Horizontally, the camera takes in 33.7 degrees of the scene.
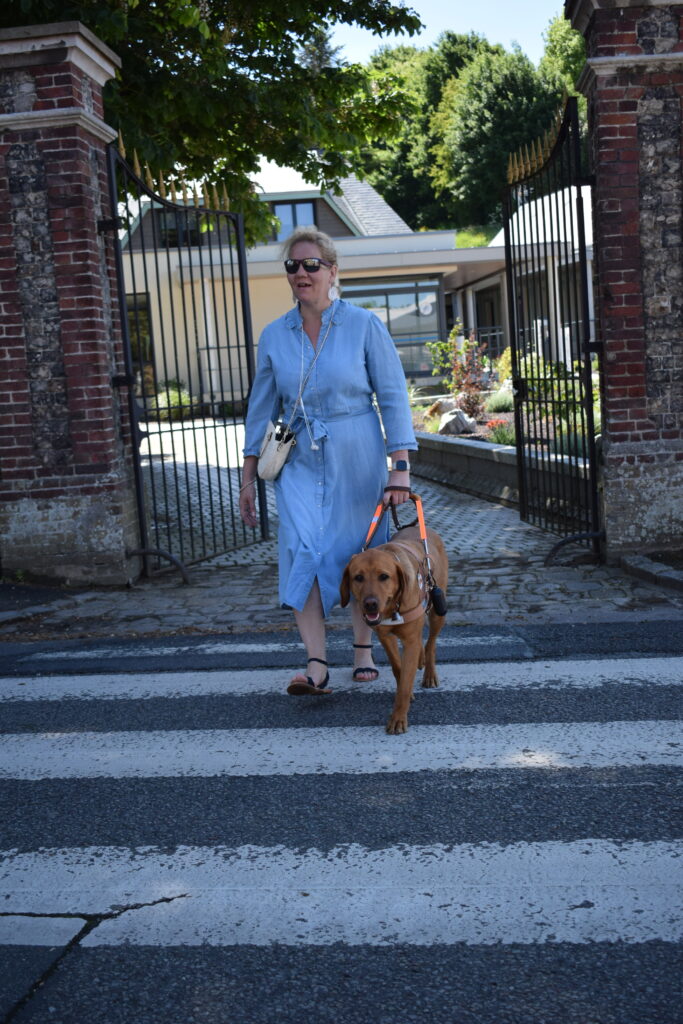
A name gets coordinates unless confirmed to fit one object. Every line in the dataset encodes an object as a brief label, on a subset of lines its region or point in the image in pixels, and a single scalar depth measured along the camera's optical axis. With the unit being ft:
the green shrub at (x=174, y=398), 85.12
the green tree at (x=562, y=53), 210.79
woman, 17.04
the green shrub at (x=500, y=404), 57.82
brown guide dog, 14.60
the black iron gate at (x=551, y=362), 27.14
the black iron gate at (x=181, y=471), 28.86
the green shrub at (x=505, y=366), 62.34
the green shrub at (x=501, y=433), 47.03
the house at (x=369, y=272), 112.16
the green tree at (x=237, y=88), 36.73
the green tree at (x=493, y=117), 200.13
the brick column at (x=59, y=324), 26.50
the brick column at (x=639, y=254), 25.94
